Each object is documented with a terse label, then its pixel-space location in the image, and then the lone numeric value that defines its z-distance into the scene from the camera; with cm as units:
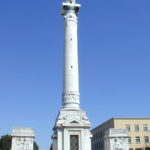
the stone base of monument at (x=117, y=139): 3975
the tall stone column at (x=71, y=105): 3769
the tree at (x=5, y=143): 6500
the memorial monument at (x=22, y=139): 3784
